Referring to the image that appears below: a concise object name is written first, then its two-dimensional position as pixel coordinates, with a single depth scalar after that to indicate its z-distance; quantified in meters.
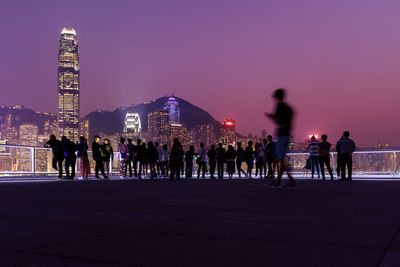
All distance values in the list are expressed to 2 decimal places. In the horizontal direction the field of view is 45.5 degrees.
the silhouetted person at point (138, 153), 20.22
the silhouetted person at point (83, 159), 19.34
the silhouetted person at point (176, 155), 18.51
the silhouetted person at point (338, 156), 17.16
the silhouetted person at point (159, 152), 21.68
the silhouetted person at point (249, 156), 21.27
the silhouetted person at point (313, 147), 18.39
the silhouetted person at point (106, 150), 19.48
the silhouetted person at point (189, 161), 22.05
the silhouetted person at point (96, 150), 19.14
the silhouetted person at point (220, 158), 20.89
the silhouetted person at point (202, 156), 21.56
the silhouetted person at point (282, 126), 10.45
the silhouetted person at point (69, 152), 18.38
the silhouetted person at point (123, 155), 19.89
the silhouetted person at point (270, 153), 18.78
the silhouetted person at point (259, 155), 20.22
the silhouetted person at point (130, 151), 20.25
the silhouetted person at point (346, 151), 16.72
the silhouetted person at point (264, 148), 19.40
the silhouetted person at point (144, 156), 20.17
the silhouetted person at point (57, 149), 17.92
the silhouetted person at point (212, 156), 21.12
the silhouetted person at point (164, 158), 21.69
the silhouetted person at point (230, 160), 21.12
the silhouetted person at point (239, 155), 21.38
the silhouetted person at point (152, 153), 20.14
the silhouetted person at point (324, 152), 17.44
